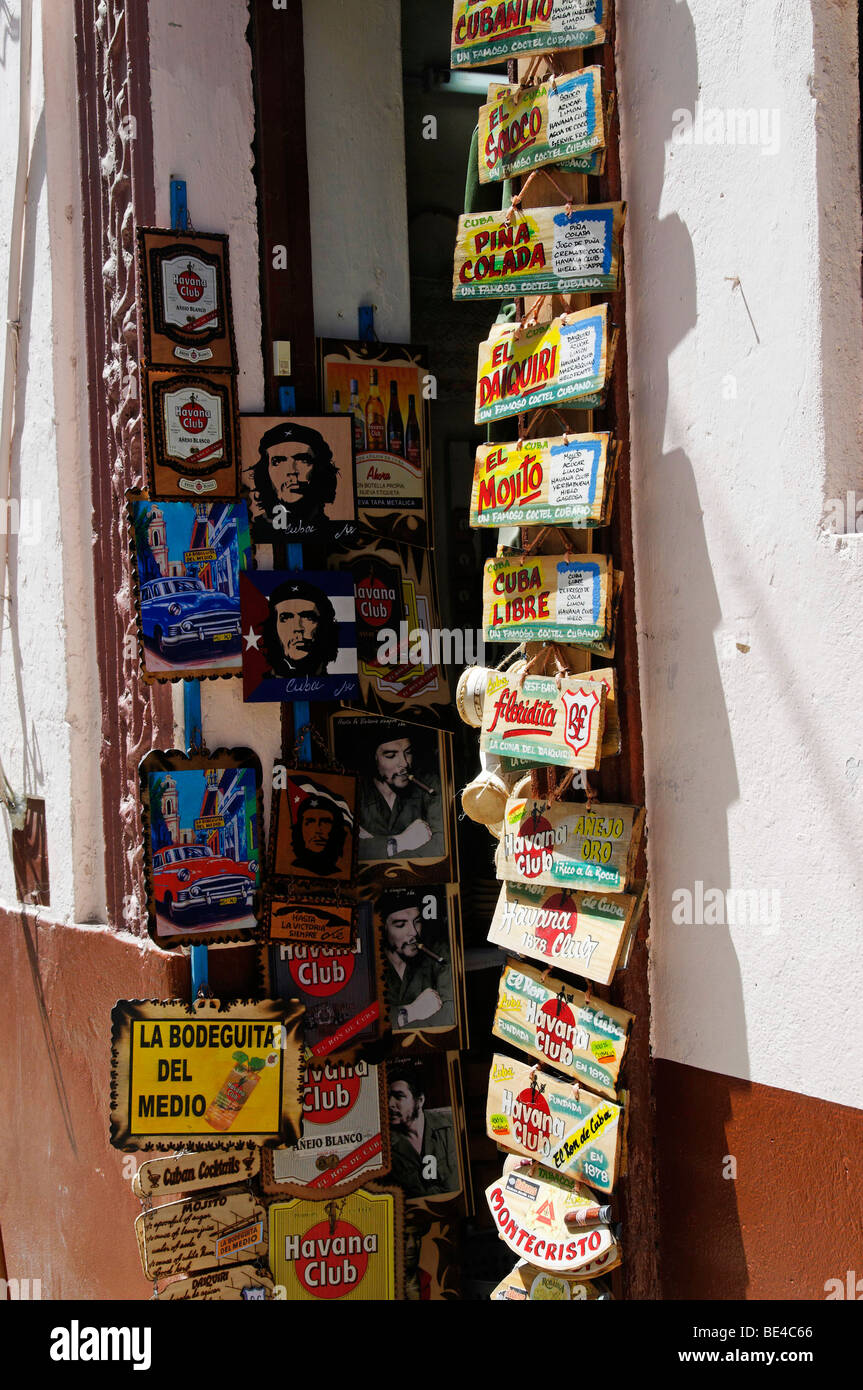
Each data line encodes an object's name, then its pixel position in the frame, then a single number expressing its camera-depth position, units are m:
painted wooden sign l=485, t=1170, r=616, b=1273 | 2.34
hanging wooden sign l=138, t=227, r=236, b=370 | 3.23
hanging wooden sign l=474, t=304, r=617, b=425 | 2.33
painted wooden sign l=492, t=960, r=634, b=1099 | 2.37
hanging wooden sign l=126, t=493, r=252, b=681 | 3.20
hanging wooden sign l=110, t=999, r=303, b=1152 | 3.08
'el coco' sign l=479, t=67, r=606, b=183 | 2.34
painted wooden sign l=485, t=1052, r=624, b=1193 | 2.34
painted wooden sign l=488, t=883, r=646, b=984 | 2.32
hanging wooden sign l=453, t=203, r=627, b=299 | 2.38
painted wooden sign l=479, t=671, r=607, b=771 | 2.31
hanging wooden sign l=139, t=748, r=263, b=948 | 3.18
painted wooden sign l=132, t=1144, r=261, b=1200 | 3.06
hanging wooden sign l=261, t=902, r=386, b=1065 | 3.30
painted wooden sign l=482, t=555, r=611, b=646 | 2.35
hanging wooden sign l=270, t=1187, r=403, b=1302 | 3.23
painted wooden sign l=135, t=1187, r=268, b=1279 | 3.05
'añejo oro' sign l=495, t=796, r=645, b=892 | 2.34
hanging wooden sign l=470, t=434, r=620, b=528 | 2.31
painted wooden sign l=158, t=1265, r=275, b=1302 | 3.08
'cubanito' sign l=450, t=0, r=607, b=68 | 2.36
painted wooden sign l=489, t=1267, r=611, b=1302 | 2.39
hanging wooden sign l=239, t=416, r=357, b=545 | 3.32
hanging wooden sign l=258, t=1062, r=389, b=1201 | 3.27
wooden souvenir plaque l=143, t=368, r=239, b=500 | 3.24
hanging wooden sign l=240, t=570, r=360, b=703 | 3.29
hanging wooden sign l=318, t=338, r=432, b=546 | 3.64
